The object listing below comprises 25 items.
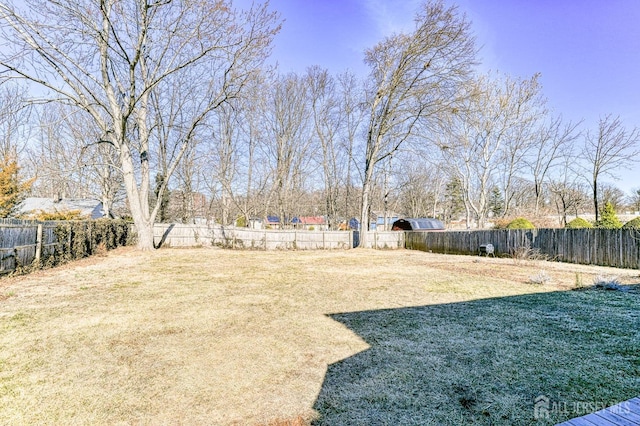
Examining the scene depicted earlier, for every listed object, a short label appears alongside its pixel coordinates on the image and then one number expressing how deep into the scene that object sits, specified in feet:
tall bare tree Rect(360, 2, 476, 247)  45.05
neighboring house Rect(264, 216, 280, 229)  73.09
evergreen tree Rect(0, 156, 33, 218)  42.50
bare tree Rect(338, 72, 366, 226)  73.67
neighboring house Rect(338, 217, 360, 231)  124.77
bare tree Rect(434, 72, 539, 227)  59.88
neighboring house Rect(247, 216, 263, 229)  110.01
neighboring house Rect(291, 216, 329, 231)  120.83
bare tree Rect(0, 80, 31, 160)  31.42
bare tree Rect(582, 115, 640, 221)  59.21
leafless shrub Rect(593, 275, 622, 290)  20.07
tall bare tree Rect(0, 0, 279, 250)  31.07
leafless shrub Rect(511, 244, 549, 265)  37.86
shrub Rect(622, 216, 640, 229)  33.04
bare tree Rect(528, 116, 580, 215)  69.41
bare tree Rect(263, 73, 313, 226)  72.95
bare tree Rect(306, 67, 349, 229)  75.10
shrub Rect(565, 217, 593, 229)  49.70
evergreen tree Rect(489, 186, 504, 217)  129.80
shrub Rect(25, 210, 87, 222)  45.47
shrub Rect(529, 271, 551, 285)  22.47
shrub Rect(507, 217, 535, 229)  48.41
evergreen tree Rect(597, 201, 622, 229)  43.40
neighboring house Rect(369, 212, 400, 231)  126.52
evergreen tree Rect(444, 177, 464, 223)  130.86
